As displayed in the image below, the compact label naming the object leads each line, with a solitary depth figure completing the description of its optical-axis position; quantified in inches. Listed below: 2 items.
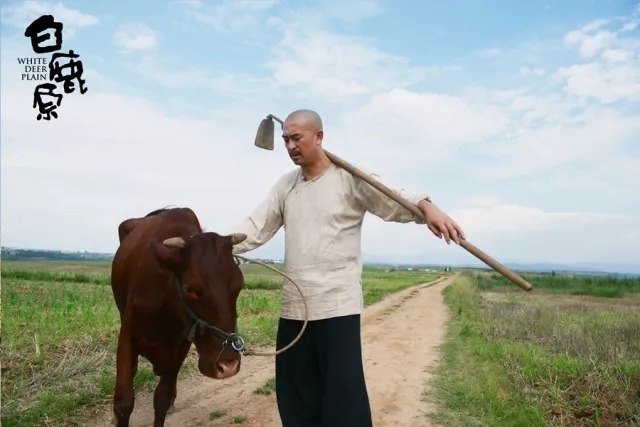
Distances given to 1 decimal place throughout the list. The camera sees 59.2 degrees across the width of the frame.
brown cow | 120.4
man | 125.0
